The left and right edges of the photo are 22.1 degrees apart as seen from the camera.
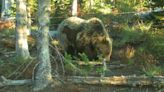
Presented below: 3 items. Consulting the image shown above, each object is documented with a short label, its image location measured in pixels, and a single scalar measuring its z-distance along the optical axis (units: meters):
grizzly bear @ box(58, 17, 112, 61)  12.09
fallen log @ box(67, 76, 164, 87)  8.77
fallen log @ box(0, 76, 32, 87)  9.31
